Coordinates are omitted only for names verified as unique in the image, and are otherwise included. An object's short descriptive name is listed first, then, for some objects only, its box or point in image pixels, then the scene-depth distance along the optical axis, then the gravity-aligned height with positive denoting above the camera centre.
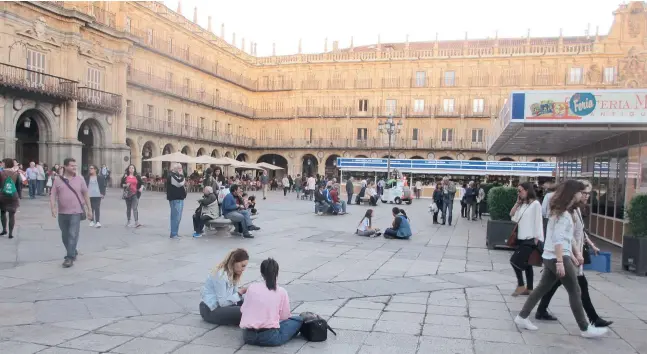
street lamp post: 26.82 +2.50
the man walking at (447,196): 15.37 -0.68
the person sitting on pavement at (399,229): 11.36 -1.28
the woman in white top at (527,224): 6.00 -0.56
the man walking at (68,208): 7.12 -0.69
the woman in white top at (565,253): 4.63 -0.69
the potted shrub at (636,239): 7.81 -0.91
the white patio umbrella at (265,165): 37.03 +0.12
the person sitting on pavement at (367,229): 11.53 -1.33
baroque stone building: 24.34 +5.94
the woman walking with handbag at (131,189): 11.41 -0.62
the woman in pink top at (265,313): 4.17 -1.21
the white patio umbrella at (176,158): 27.51 +0.27
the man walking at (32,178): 18.50 -0.77
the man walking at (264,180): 25.80 -0.69
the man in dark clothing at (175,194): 10.02 -0.61
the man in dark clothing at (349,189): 23.25 -0.89
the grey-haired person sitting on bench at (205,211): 10.49 -0.97
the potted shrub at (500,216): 10.23 -0.82
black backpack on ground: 4.37 -1.39
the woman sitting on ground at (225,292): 4.59 -1.18
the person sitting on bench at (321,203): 17.00 -1.17
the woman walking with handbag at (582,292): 4.84 -1.14
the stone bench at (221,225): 10.57 -1.27
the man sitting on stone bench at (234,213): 10.55 -0.99
